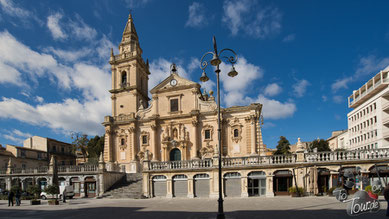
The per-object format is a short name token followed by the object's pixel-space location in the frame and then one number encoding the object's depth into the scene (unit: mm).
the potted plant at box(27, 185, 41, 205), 25703
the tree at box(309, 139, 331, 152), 56803
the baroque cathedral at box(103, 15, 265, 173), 33344
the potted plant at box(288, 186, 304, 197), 20484
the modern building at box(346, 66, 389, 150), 40625
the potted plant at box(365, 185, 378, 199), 11602
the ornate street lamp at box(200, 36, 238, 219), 10776
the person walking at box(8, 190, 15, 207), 21094
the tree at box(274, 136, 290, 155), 54612
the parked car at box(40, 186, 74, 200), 27469
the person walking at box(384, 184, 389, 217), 9703
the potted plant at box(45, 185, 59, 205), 21953
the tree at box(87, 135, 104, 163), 51750
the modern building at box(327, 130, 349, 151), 60625
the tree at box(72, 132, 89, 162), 52750
